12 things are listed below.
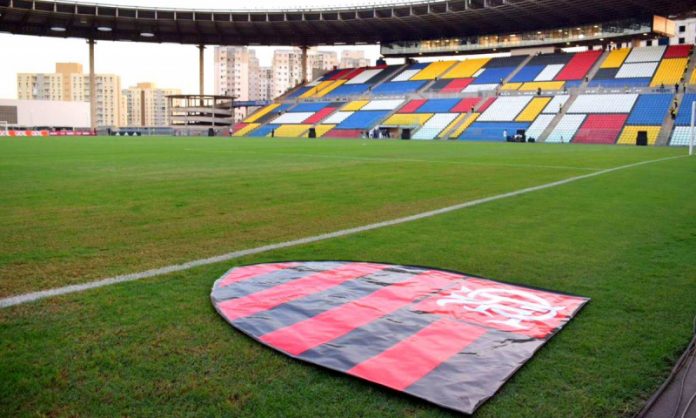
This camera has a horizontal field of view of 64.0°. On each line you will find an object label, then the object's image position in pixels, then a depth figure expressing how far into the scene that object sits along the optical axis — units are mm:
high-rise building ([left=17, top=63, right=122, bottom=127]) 167250
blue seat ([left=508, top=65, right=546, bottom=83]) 51844
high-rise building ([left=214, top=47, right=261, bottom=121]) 169250
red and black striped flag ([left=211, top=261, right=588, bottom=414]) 2740
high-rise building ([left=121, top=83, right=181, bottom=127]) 188400
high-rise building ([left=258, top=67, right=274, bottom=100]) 181125
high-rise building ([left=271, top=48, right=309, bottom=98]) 179625
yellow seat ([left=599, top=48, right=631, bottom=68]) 49500
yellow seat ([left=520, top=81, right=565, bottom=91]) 48644
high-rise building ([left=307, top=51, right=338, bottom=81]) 170550
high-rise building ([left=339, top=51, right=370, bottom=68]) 157375
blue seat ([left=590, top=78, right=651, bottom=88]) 44656
